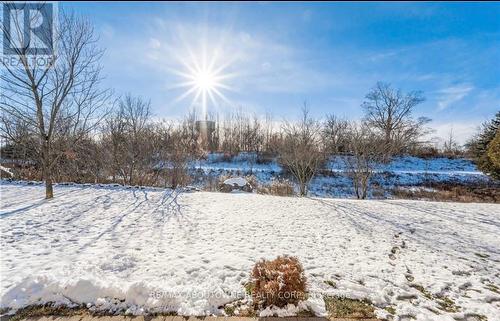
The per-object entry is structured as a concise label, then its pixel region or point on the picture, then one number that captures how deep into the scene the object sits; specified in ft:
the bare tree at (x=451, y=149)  100.63
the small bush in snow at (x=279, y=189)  43.52
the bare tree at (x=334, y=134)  68.11
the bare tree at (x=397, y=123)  78.83
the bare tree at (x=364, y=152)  44.19
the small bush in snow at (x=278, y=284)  9.33
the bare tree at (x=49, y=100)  23.73
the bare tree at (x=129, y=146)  45.29
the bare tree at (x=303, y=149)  46.42
